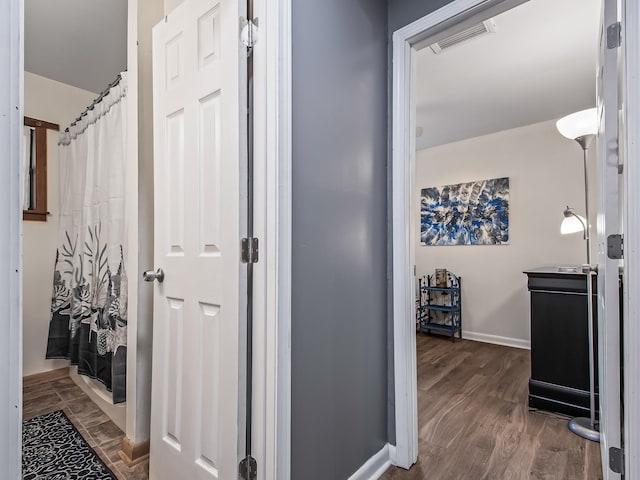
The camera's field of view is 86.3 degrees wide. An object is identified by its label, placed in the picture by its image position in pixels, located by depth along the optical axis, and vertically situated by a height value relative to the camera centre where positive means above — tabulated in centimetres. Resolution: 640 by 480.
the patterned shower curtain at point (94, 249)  190 -5
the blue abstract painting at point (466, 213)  399 +35
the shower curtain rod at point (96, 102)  195 +92
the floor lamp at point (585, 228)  196 +10
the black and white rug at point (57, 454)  159 -109
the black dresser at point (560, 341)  214 -65
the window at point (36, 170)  274 +58
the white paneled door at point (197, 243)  118 -1
